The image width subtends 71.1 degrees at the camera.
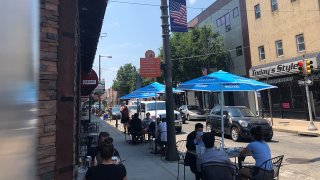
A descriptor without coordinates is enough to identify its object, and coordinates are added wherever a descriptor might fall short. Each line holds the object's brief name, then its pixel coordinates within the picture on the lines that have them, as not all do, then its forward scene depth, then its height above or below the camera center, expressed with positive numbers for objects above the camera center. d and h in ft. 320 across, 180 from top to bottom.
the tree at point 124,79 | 171.16 +21.16
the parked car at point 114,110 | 78.91 -1.44
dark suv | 32.36 -3.07
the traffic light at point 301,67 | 37.40 +5.50
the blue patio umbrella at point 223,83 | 18.61 +1.64
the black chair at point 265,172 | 12.81 -4.06
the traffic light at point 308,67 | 36.92 +5.37
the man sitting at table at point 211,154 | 11.94 -2.75
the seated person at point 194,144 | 15.91 -3.04
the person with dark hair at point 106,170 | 9.17 -2.59
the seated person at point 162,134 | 26.33 -3.45
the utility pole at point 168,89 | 23.92 +1.72
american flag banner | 24.18 +9.68
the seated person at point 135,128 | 33.29 -3.30
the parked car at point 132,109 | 70.22 -0.95
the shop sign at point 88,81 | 31.41 +3.72
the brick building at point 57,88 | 7.43 +0.74
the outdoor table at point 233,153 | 15.37 -3.54
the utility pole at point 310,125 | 36.61 -4.18
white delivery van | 43.07 -1.01
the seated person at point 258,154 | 12.92 -3.09
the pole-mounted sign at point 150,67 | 24.99 +4.27
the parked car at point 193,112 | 62.75 -2.38
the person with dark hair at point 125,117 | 42.55 -2.07
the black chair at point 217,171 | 11.59 -3.54
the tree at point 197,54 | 73.22 +16.31
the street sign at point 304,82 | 37.51 +2.96
